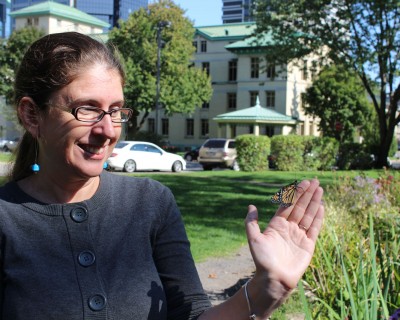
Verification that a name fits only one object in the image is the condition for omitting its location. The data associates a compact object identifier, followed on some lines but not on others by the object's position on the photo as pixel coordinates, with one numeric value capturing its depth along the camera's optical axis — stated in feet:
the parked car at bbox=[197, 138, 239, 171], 94.02
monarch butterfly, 5.24
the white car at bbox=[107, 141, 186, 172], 77.71
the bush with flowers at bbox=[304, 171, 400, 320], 9.39
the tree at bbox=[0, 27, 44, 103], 146.30
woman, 5.73
